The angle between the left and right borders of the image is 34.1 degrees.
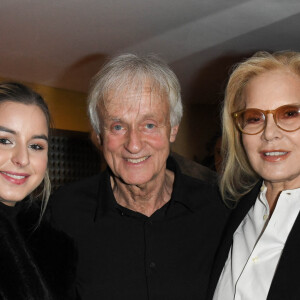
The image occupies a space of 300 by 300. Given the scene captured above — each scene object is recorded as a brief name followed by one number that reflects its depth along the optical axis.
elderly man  2.01
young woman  1.76
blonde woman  1.62
